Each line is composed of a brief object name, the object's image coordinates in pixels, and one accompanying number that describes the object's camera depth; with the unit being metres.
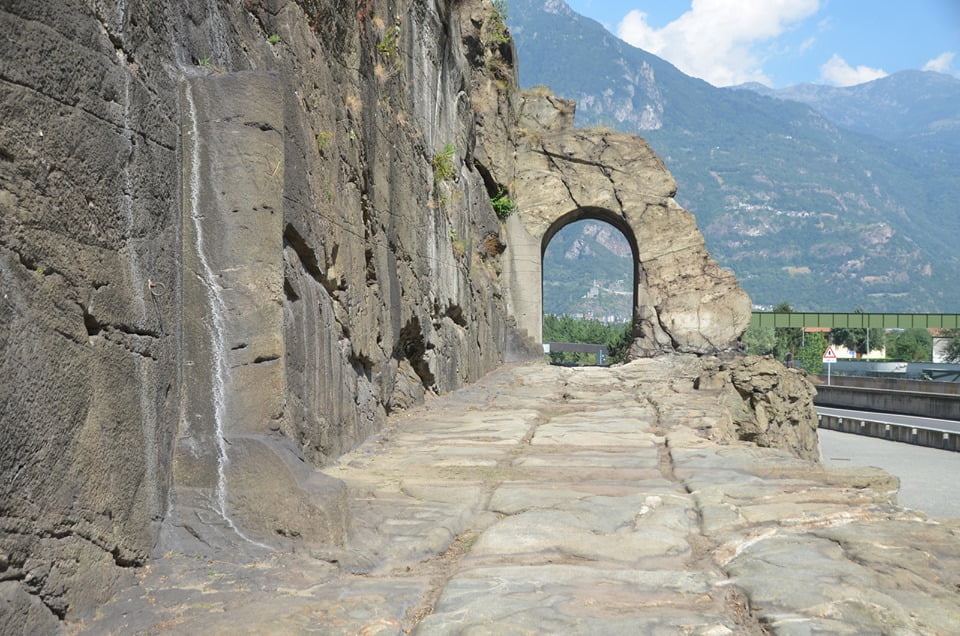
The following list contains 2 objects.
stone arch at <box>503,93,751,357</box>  23.94
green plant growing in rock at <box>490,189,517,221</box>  21.72
